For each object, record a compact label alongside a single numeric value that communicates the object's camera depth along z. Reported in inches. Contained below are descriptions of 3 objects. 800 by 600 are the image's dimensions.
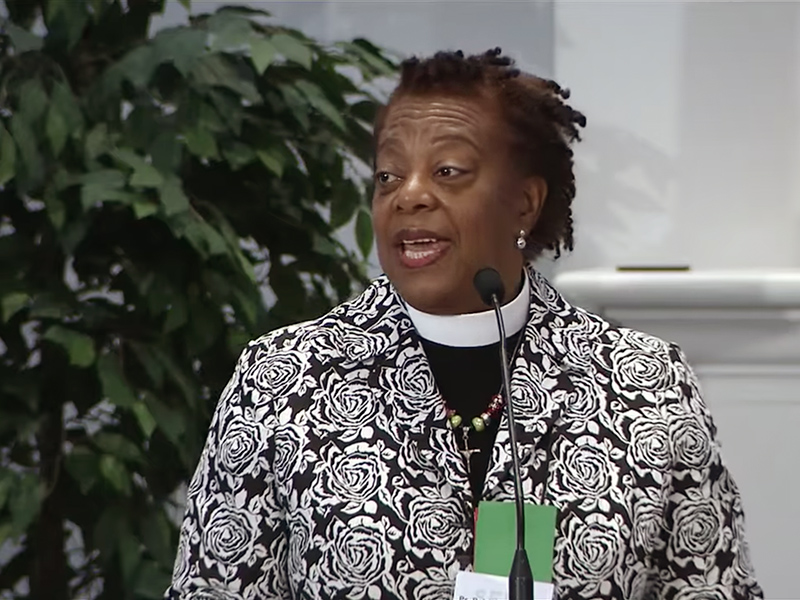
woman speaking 253.9
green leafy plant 275.9
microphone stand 246.7
